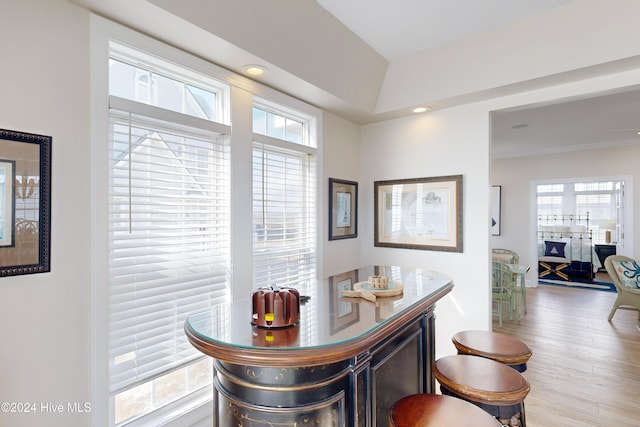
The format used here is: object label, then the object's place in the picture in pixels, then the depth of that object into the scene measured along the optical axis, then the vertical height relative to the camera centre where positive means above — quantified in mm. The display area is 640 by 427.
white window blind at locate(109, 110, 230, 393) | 1816 -148
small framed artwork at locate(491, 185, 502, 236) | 7480 +120
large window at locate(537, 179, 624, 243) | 7027 +273
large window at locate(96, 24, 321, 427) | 1747 +0
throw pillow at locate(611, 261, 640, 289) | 4469 -801
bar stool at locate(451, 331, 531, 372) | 1811 -768
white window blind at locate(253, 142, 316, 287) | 2668 -1
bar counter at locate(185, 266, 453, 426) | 1147 -577
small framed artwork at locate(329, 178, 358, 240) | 3400 +64
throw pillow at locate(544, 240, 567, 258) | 7785 -809
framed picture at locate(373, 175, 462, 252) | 3189 +17
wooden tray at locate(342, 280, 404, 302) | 1762 -423
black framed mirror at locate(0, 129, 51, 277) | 1406 +56
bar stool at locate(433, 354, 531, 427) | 1462 -792
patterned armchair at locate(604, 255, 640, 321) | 4355 -883
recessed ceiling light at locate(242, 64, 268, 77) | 2275 +1029
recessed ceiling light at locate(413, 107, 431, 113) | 3213 +1044
